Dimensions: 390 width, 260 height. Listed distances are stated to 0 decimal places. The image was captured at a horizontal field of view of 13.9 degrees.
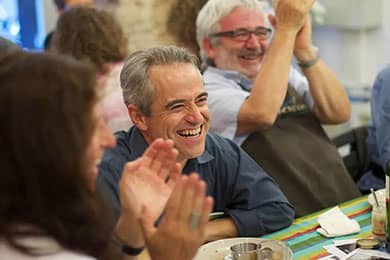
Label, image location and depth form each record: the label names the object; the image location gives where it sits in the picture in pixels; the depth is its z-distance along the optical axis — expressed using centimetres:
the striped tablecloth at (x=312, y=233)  306
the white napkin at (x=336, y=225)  314
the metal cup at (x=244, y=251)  300
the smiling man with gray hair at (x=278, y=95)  346
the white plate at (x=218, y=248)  304
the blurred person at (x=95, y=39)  393
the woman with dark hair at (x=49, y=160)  257
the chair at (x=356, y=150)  388
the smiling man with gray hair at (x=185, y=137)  314
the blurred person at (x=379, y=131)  362
